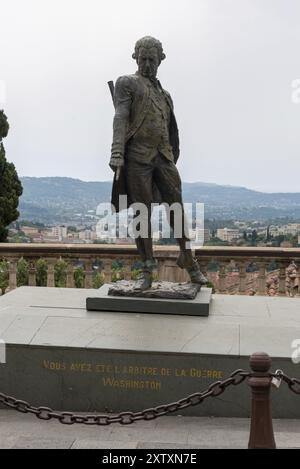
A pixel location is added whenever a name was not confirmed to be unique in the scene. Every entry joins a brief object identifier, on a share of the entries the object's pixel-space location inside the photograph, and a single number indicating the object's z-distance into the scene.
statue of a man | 5.84
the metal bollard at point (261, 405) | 3.57
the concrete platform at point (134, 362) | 4.80
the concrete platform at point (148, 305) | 5.72
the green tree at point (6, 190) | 10.73
